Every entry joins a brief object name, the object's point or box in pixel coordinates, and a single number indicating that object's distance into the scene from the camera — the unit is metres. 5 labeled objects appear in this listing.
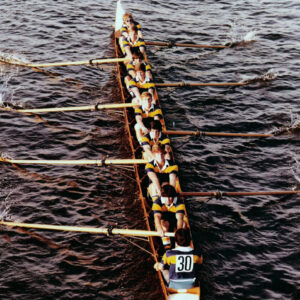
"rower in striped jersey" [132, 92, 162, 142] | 10.91
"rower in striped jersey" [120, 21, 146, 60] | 15.39
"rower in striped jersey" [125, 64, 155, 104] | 12.64
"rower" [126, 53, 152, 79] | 13.40
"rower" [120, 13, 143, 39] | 16.12
